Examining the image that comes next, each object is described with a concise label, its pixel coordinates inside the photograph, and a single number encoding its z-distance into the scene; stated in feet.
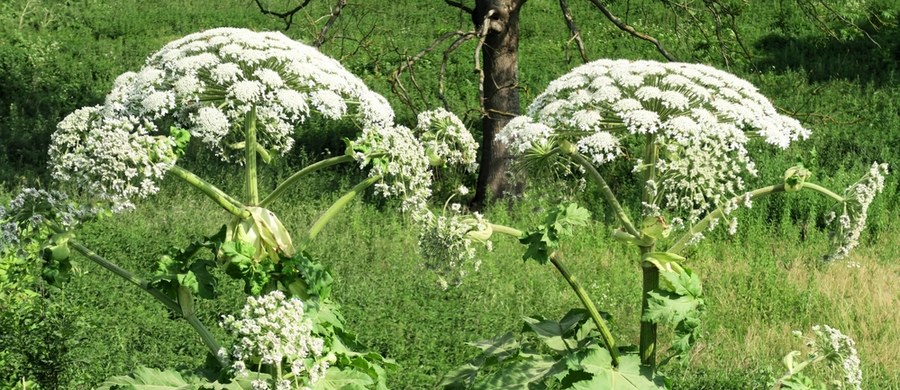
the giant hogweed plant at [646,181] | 14.39
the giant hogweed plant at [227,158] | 13.42
